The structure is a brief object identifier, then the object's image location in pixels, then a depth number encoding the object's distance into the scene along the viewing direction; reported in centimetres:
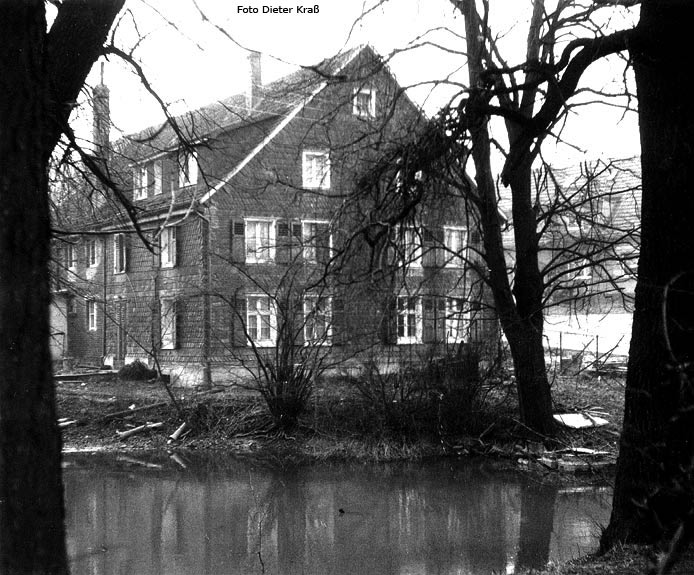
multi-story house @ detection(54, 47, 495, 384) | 1091
